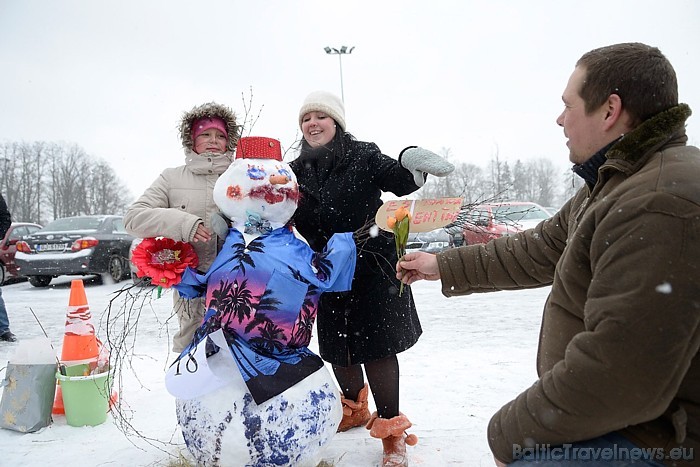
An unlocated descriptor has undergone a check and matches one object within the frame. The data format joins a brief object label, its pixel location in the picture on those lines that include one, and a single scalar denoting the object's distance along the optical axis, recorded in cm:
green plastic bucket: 317
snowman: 208
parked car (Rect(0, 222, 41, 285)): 1014
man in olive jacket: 110
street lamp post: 2158
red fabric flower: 236
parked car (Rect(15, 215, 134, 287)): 952
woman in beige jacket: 275
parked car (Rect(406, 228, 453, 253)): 1100
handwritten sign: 203
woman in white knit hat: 266
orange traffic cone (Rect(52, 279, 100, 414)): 327
